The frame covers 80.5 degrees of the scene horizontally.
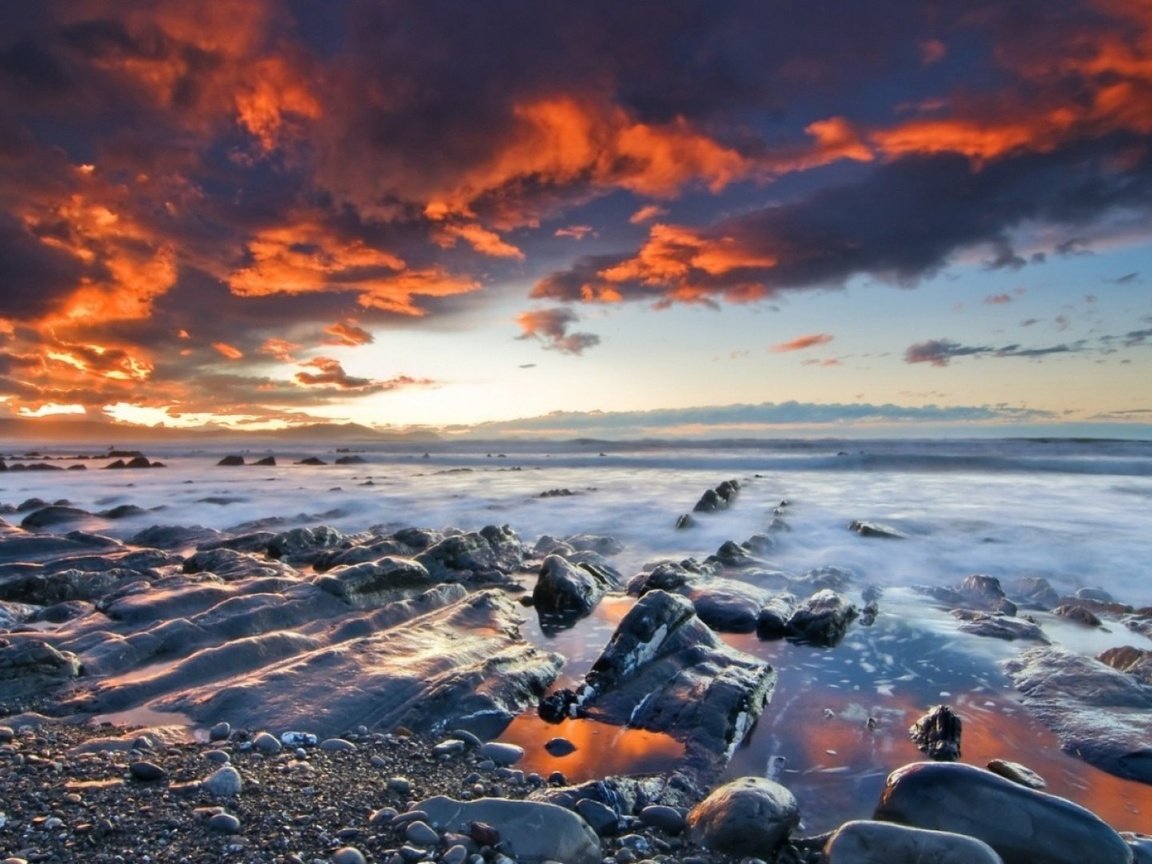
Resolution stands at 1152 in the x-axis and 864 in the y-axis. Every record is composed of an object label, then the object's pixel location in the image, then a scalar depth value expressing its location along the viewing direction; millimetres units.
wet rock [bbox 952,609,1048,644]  5879
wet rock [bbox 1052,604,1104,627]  6531
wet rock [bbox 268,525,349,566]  9438
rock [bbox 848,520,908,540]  10789
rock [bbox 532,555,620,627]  6889
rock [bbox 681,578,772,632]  6250
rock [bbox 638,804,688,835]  3131
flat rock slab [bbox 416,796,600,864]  2750
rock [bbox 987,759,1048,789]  3465
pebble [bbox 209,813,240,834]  2822
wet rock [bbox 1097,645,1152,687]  4914
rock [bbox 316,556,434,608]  6816
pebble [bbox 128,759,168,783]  3248
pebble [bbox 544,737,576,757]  4012
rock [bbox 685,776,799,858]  2949
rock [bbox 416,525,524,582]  8391
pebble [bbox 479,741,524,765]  3867
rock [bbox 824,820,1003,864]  2562
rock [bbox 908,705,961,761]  3910
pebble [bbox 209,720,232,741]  3908
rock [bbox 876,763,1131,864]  2719
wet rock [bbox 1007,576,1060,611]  7511
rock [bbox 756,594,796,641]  6059
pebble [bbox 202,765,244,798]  3107
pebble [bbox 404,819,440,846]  2809
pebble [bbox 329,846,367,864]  2627
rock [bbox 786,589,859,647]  5895
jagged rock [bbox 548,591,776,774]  4133
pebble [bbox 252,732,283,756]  3717
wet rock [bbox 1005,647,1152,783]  3822
